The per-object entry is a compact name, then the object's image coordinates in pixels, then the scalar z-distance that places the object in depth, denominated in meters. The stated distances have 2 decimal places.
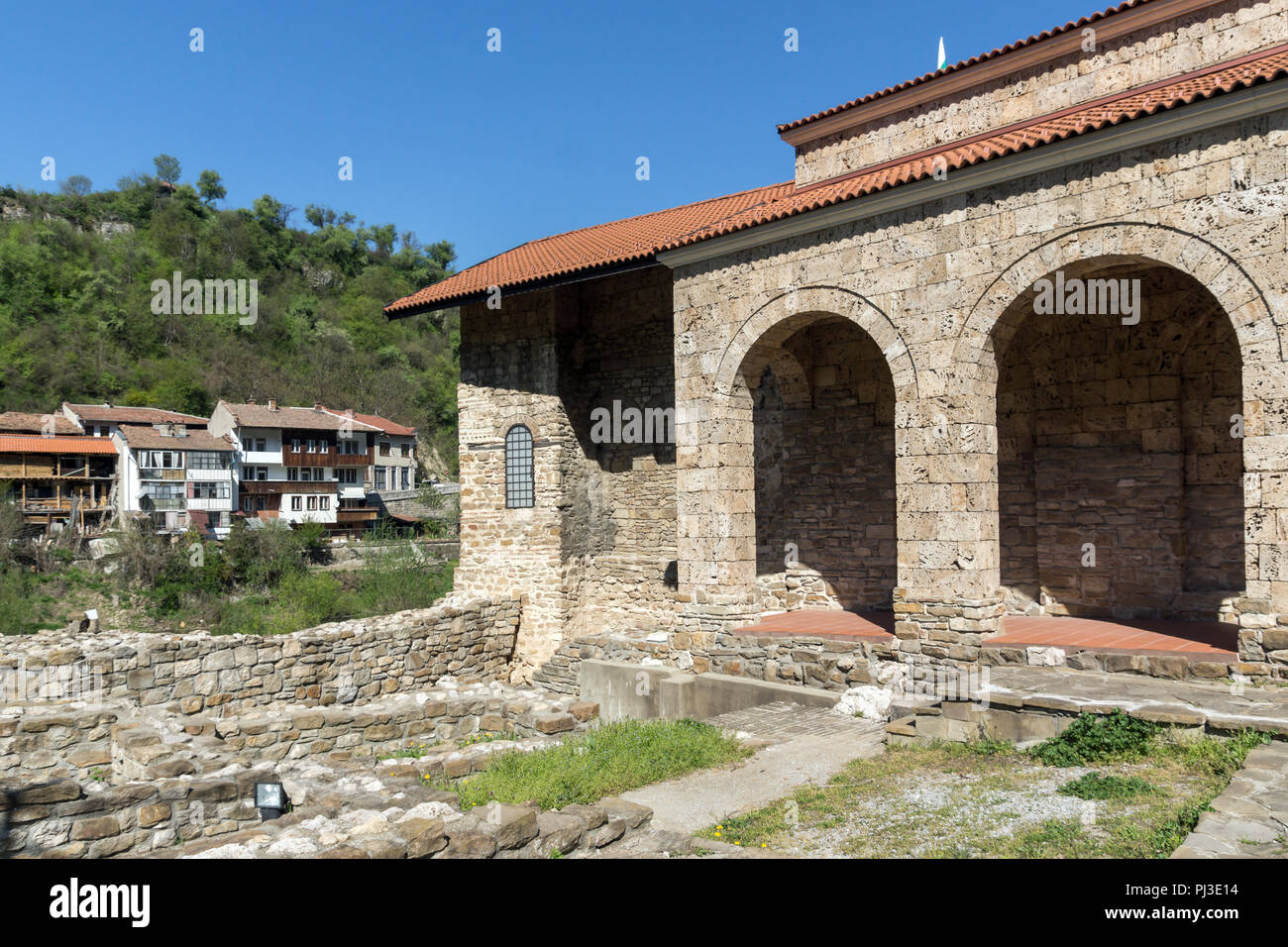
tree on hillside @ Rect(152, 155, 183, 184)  86.33
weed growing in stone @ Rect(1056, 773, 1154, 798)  5.54
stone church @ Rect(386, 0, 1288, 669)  8.19
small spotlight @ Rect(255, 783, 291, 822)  6.93
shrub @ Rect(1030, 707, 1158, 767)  6.49
